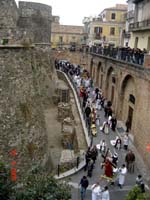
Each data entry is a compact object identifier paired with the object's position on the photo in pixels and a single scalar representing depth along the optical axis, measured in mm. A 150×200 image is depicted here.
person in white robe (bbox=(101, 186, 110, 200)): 11414
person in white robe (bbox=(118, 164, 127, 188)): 13562
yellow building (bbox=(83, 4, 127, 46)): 55062
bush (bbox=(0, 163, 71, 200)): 8078
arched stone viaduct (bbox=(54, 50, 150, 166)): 17047
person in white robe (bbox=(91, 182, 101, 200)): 11594
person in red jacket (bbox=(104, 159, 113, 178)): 13633
